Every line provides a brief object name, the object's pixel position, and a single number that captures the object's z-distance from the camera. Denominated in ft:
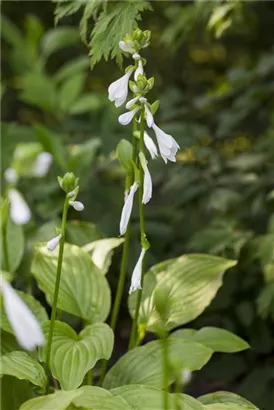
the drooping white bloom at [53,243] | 5.47
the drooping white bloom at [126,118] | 5.52
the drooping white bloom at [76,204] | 5.48
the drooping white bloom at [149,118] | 5.50
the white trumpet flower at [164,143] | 5.49
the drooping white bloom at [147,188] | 5.50
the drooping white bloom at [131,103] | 5.52
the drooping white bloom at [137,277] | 5.59
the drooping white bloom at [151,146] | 5.53
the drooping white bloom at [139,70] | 5.59
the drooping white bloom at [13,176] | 5.13
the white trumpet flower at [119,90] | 5.57
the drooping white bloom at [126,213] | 5.54
